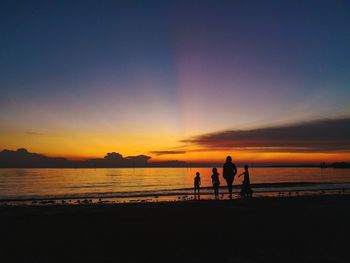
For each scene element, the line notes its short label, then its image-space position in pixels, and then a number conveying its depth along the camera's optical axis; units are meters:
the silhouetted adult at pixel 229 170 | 21.53
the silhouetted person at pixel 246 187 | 24.52
